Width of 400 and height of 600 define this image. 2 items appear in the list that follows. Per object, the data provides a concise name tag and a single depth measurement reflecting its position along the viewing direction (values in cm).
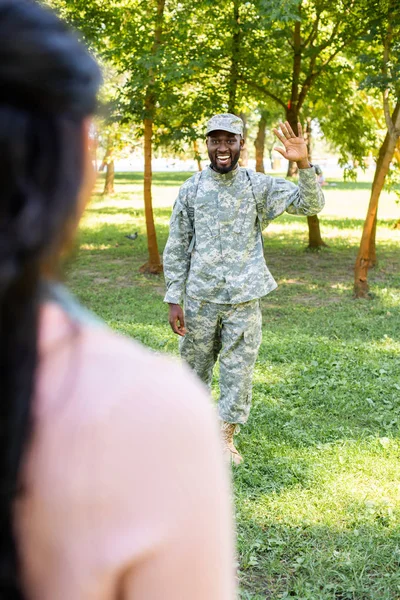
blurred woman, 57
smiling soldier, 429
